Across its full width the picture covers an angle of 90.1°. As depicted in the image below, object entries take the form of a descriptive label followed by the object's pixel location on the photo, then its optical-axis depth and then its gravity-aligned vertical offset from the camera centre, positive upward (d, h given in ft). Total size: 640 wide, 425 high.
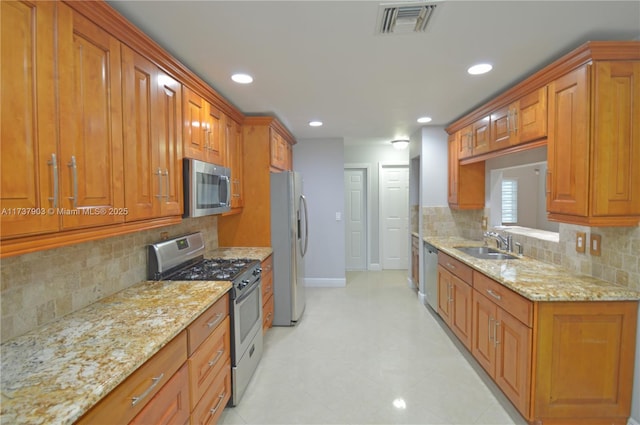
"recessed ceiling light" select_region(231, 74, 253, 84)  8.18 +3.28
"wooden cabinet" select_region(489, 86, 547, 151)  7.75 +2.22
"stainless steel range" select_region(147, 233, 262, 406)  7.55 -1.87
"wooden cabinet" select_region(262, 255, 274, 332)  10.90 -3.21
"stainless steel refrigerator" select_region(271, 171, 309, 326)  11.87 -1.55
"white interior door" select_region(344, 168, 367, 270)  20.66 -0.51
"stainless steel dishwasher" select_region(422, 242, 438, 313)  12.53 -2.92
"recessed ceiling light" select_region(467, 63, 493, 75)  7.63 +3.29
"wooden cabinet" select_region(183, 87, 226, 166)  7.72 +1.99
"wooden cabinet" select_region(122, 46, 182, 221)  5.54 +1.26
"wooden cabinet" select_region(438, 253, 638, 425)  6.28 -3.16
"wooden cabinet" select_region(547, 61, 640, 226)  6.26 +1.18
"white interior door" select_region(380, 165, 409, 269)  20.61 -0.78
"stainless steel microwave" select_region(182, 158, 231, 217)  7.53 +0.40
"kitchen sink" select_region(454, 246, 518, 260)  10.61 -1.74
